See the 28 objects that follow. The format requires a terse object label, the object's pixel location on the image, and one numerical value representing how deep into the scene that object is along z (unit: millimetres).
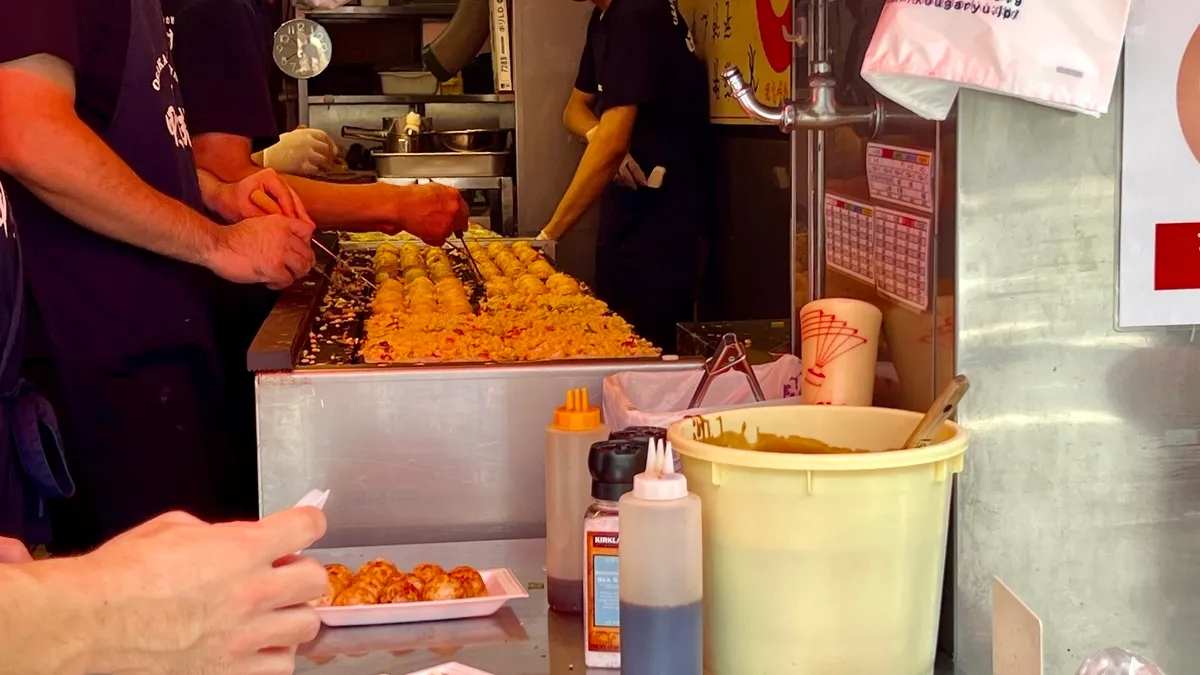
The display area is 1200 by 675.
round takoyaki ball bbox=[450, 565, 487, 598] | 1426
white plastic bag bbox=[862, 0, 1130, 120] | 1184
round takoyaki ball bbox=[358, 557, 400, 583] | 1435
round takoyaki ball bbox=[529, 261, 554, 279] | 3406
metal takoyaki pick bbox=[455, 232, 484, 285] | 3473
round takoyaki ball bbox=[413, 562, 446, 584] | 1438
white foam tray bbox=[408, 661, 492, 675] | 1249
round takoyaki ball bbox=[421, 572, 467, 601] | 1406
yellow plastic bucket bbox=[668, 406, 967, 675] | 1123
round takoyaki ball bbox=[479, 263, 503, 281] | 3439
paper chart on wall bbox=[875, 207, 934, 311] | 1371
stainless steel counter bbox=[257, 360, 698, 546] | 1896
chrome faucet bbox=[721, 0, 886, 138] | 1467
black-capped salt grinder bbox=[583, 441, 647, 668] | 1235
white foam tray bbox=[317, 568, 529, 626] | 1372
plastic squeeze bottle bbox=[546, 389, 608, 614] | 1416
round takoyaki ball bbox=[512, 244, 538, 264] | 3741
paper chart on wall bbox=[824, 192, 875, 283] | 1564
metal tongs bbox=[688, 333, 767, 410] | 1673
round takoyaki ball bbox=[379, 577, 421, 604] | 1400
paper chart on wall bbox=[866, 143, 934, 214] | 1343
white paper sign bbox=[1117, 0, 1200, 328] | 1264
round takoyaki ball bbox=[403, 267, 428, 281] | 3352
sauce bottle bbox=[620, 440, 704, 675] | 1107
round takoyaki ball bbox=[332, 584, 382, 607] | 1390
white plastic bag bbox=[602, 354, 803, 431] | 1773
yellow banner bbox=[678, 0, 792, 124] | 3844
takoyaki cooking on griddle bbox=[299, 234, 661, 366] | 2141
